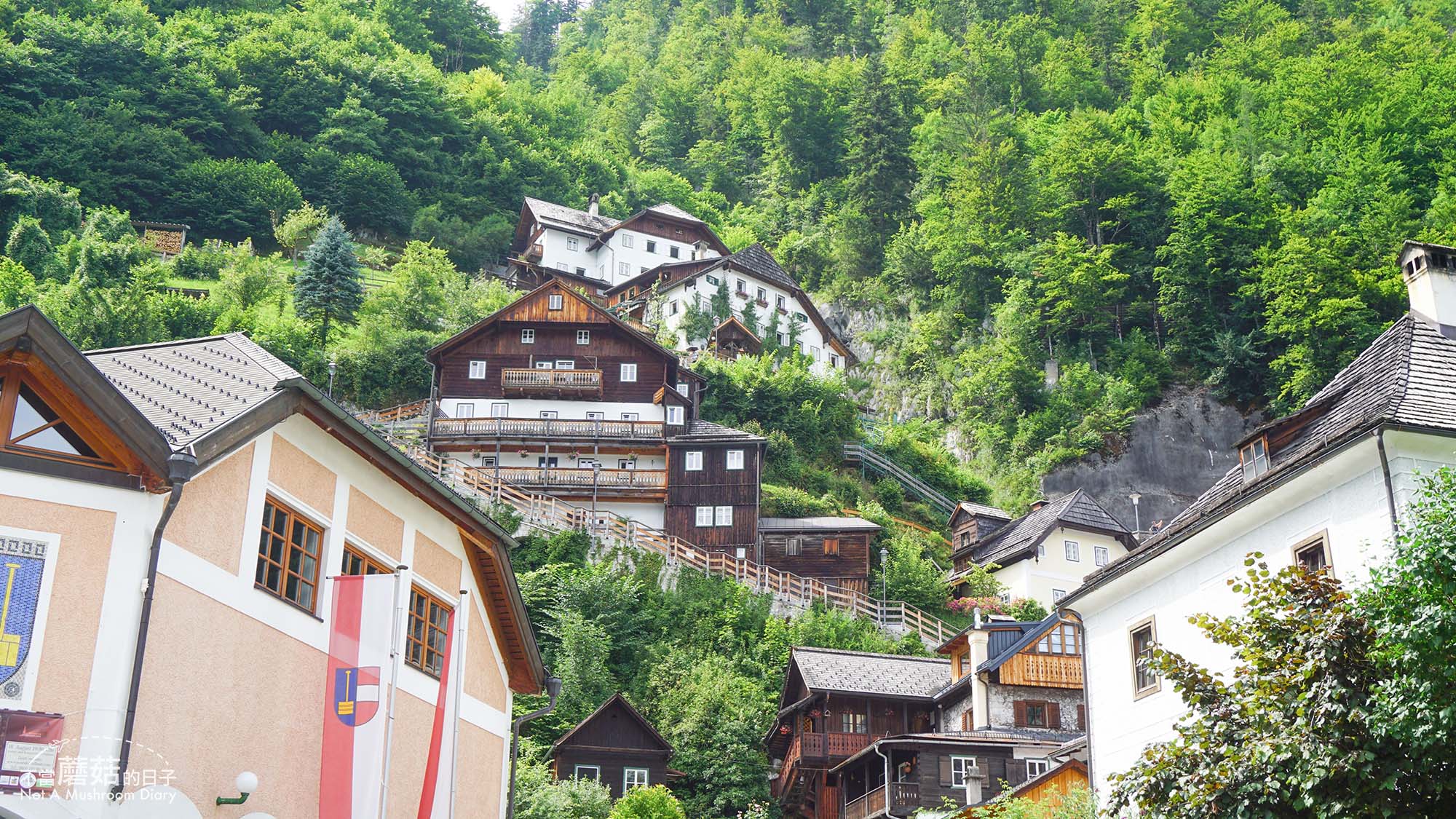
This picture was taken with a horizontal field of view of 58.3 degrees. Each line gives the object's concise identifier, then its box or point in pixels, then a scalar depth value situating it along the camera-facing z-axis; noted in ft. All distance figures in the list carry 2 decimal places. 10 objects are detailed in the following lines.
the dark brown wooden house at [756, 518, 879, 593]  160.45
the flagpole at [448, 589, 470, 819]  57.11
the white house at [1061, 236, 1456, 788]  53.72
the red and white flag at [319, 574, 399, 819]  46.32
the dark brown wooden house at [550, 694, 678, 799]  112.47
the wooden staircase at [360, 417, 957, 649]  150.20
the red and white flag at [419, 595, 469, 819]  53.06
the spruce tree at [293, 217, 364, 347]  212.02
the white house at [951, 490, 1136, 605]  164.14
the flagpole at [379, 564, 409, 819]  46.39
